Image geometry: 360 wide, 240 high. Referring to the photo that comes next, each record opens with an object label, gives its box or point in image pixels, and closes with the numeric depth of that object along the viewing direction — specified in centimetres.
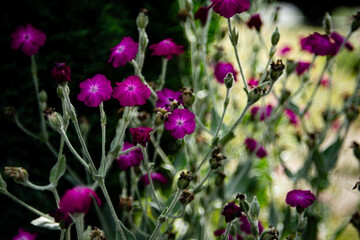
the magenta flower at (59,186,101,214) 63
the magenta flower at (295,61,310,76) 91
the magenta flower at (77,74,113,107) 70
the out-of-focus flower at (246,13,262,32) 83
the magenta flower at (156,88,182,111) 77
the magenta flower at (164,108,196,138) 72
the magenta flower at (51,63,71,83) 68
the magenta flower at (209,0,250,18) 70
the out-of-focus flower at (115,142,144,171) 76
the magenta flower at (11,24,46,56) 79
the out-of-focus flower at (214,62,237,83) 85
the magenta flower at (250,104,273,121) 91
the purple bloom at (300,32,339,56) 78
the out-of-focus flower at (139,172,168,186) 85
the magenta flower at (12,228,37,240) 75
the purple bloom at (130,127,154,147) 69
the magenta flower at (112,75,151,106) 70
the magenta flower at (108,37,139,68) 73
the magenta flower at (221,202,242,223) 69
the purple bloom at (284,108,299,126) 98
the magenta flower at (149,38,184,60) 78
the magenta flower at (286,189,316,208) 71
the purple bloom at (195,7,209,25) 83
